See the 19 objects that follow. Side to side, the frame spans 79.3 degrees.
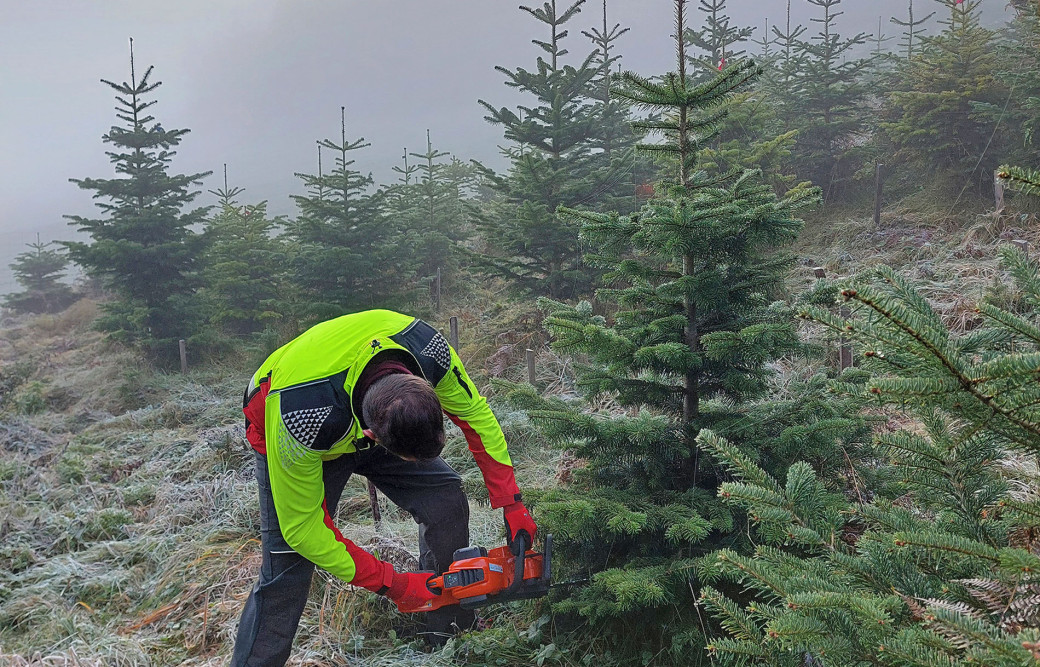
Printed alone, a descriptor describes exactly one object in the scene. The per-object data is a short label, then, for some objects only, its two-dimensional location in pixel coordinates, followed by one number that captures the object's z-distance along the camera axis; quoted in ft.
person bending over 7.62
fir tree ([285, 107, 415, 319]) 33.86
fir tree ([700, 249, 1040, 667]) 3.47
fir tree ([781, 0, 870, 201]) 40.14
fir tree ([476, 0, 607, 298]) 29.04
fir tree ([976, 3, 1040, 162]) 28.55
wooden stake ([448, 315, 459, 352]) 29.86
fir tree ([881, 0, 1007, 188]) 33.40
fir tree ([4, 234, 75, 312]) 66.74
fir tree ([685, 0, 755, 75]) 40.06
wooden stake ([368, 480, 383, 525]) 14.20
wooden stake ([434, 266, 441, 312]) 40.56
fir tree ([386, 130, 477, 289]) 44.06
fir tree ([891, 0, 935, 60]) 47.19
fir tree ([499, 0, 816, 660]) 8.67
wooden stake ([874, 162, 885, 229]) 34.68
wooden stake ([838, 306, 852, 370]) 18.17
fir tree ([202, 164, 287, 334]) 40.37
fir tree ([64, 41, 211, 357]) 39.27
